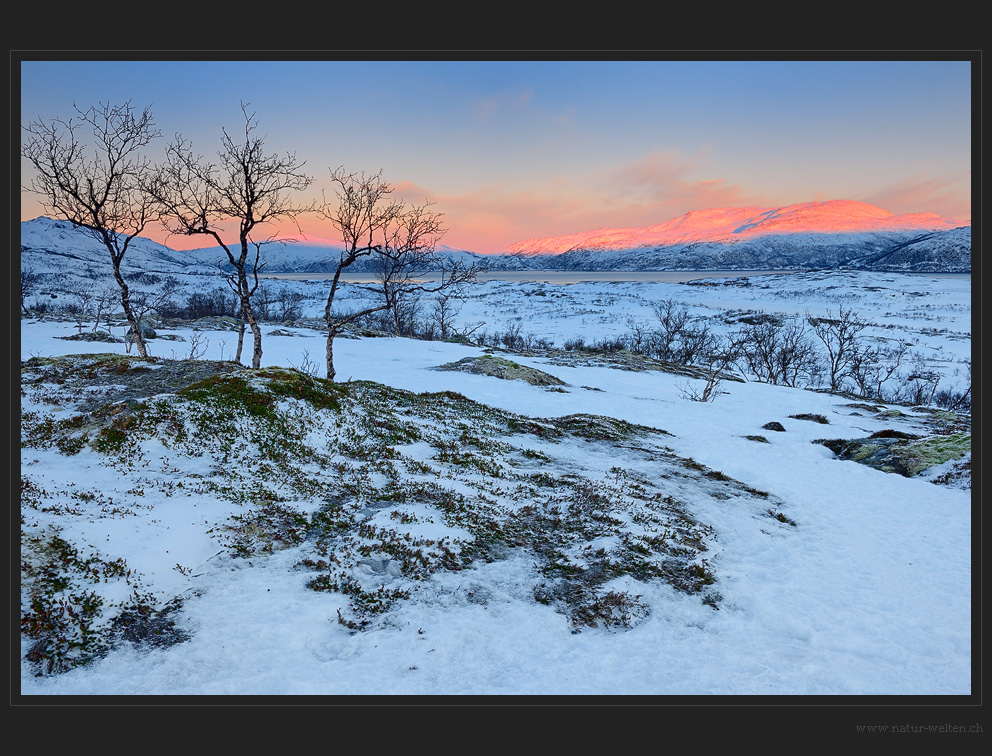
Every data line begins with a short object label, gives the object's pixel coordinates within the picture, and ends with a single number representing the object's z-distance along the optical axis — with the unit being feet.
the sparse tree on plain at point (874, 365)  176.86
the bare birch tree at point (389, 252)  64.59
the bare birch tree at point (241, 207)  60.23
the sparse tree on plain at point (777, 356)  191.52
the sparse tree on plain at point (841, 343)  176.08
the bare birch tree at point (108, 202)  63.00
